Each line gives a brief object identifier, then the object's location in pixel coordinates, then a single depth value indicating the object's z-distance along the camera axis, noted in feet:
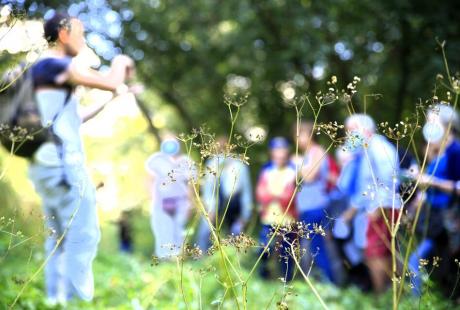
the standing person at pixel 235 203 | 27.39
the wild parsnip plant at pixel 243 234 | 7.72
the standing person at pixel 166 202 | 19.26
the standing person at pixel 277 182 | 25.16
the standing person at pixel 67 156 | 12.53
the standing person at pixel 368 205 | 19.33
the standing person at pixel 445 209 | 16.78
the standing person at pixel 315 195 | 24.22
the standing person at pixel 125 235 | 42.39
